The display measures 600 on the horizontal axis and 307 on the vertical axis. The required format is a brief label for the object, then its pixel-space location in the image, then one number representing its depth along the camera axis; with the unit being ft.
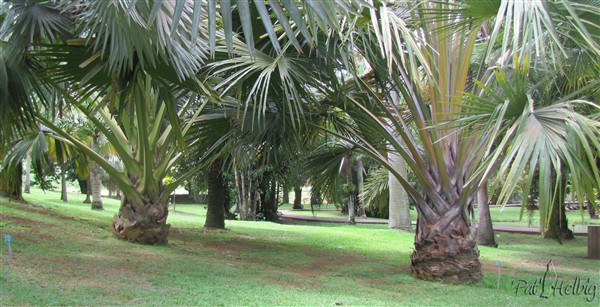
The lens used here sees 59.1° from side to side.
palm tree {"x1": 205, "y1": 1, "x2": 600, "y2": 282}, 22.53
